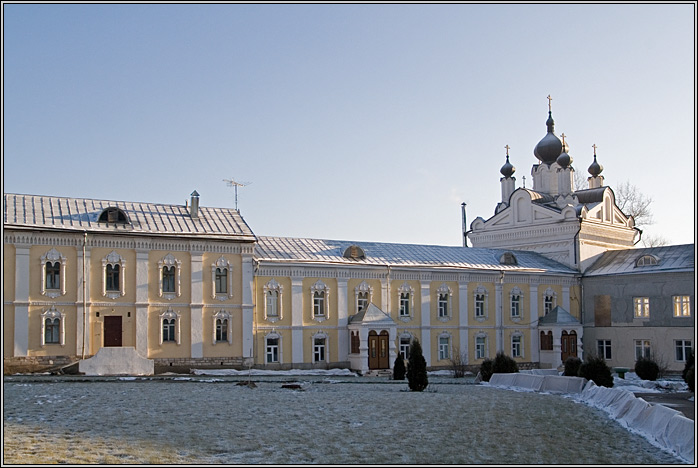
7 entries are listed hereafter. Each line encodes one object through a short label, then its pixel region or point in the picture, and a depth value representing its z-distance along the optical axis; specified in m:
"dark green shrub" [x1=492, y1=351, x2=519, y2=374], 28.48
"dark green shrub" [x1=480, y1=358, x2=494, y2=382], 29.17
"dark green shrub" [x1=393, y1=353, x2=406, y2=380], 29.16
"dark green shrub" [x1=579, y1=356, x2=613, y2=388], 23.97
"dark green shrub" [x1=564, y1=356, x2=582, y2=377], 28.64
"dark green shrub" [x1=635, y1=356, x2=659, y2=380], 30.03
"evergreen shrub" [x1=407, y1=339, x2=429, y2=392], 23.09
